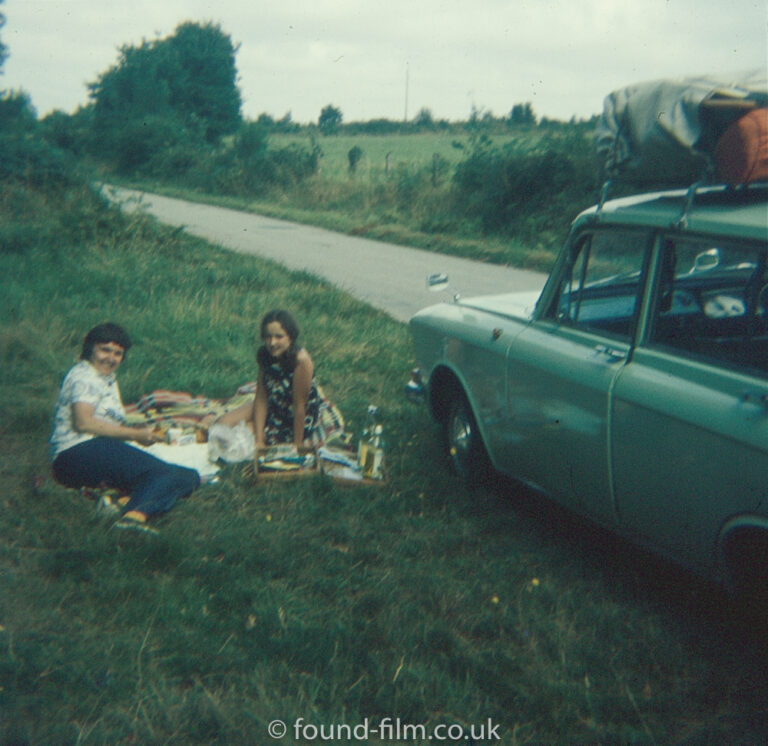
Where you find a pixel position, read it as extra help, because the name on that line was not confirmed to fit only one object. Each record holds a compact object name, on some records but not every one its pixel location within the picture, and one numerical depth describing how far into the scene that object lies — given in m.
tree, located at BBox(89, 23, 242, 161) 44.19
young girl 5.03
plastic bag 5.10
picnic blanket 5.14
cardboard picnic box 4.73
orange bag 2.76
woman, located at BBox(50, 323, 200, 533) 4.39
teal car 2.70
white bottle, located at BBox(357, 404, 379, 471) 4.84
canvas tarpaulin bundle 2.89
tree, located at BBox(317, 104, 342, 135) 52.69
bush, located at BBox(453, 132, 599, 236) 18.02
